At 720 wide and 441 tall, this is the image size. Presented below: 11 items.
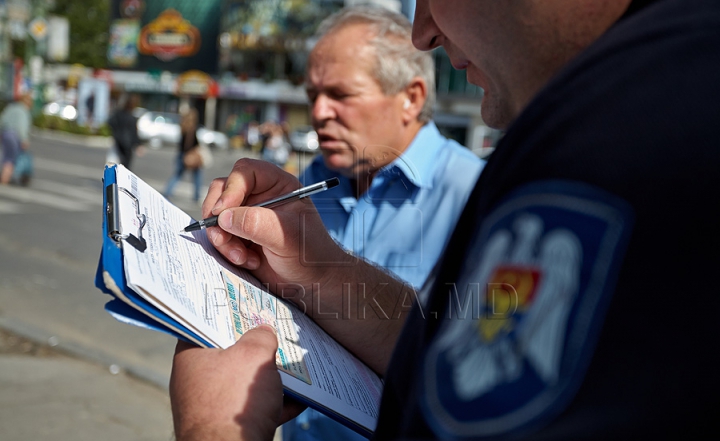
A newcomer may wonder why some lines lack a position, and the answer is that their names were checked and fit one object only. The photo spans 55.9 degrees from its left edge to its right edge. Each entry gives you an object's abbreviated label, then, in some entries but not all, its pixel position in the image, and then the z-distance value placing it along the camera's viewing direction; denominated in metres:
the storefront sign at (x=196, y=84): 43.19
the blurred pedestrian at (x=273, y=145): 18.42
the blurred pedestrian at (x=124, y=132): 12.48
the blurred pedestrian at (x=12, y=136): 12.09
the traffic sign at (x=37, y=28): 28.19
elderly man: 2.30
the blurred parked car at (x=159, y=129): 28.92
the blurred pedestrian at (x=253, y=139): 31.27
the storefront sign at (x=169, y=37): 41.88
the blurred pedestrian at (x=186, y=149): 12.08
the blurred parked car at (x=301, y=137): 30.52
